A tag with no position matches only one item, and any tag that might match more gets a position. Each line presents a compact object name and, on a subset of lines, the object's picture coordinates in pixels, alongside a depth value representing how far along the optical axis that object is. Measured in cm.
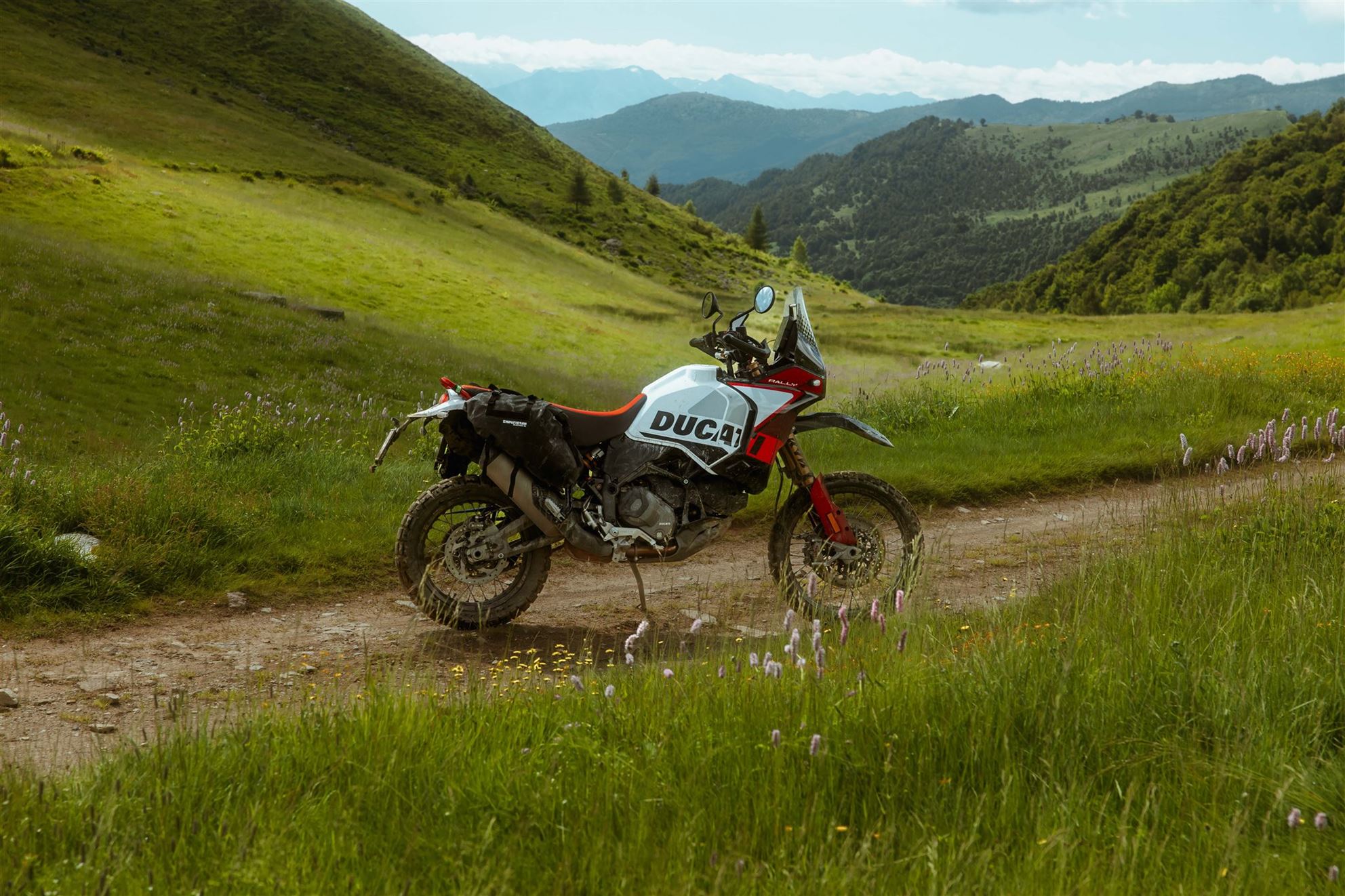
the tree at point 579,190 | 11862
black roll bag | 663
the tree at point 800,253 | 16775
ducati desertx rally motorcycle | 675
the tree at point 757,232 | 14312
